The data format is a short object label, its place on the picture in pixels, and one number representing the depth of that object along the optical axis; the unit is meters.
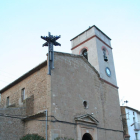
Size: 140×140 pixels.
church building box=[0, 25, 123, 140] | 11.98
